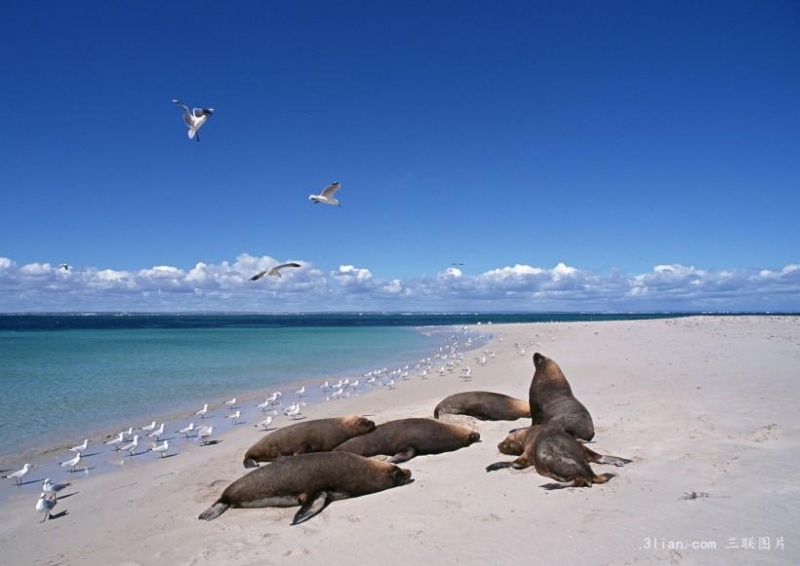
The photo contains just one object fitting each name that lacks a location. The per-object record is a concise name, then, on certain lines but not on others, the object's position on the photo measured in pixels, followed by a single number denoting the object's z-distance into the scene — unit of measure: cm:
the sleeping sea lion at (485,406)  1104
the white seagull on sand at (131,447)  1023
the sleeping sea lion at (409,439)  849
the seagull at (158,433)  1128
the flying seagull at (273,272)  1086
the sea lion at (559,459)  620
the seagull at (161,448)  1003
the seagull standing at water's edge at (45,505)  700
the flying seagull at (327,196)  1216
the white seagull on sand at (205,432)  1083
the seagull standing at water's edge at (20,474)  864
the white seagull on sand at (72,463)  923
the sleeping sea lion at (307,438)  880
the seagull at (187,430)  1164
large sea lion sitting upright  838
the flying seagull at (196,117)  981
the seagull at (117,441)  1075
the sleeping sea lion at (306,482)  645
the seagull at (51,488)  749
